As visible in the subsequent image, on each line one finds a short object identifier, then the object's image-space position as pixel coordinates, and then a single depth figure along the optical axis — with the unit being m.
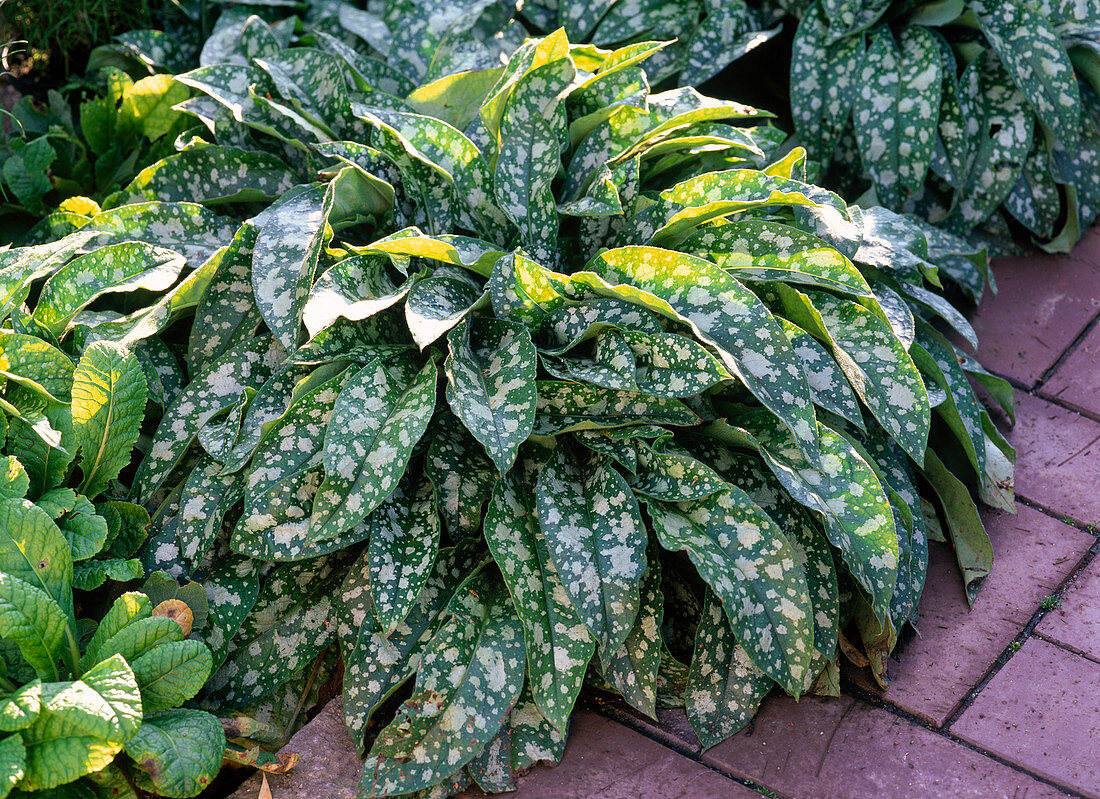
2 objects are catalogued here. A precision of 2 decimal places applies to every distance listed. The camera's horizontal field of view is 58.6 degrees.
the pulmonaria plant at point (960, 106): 2.54
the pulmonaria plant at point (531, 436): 1.64
